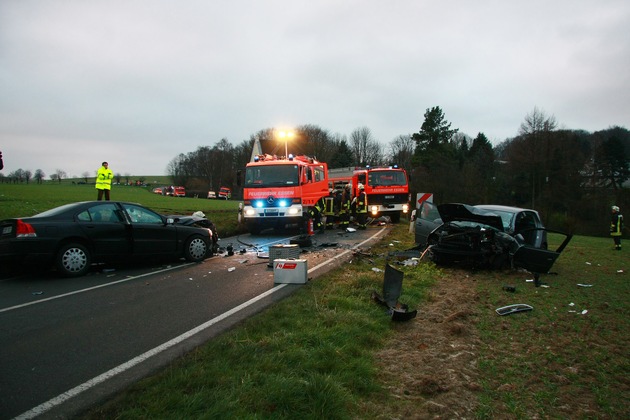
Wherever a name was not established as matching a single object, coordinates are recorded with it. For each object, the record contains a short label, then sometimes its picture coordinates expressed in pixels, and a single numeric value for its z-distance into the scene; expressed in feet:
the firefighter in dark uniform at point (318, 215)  55.20
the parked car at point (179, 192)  234.79
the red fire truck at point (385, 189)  73.10
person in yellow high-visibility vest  52.24
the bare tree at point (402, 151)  260.83
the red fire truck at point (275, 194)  48.96
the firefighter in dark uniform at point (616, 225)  50.60
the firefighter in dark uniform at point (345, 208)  66.39
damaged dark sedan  24.11
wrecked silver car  27.04
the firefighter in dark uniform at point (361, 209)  68.12
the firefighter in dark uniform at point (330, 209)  62.13
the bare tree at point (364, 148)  276.66
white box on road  23.80
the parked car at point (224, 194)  207.56
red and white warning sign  58.55
